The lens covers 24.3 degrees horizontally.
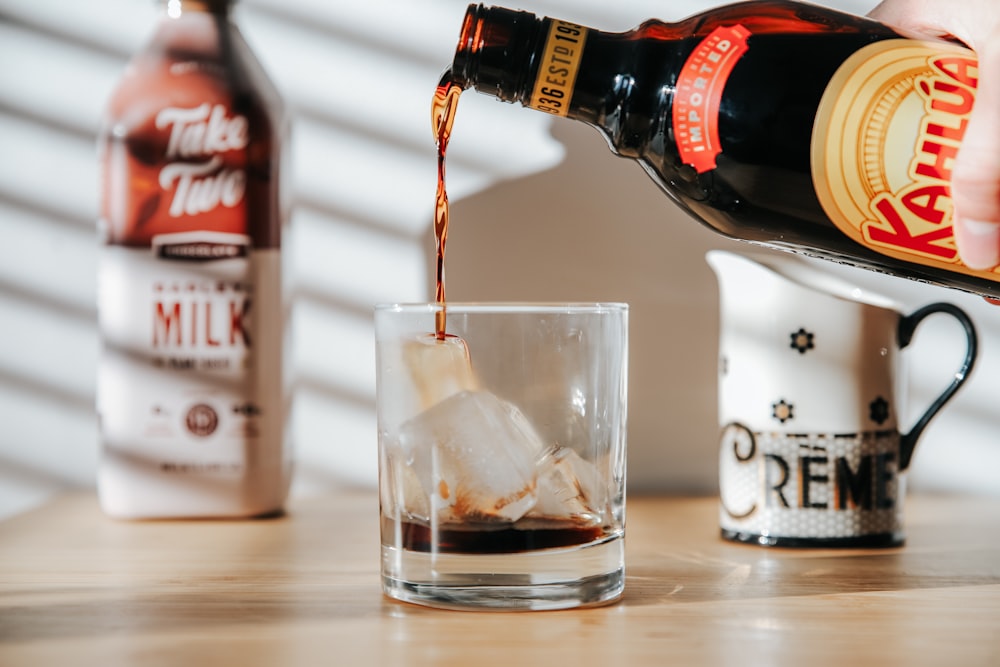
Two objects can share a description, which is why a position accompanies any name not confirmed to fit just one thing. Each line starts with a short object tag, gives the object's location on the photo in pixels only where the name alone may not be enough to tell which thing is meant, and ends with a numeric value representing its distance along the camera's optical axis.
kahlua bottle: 0.82
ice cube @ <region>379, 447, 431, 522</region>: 0.81
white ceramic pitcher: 0.91
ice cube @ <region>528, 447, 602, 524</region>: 0.81
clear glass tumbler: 0.80
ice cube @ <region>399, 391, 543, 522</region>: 0.80
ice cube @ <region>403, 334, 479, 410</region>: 0.81
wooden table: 0.77
